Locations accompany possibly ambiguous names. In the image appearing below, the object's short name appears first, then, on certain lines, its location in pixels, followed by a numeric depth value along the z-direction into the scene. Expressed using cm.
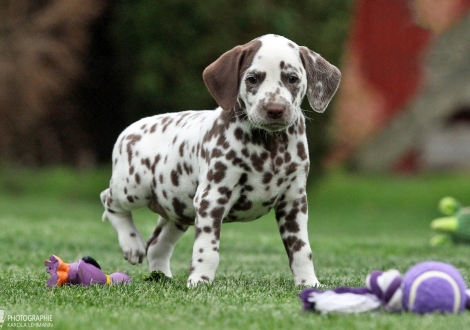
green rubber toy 1727
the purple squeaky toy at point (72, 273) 923
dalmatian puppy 938
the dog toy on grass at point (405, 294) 700
